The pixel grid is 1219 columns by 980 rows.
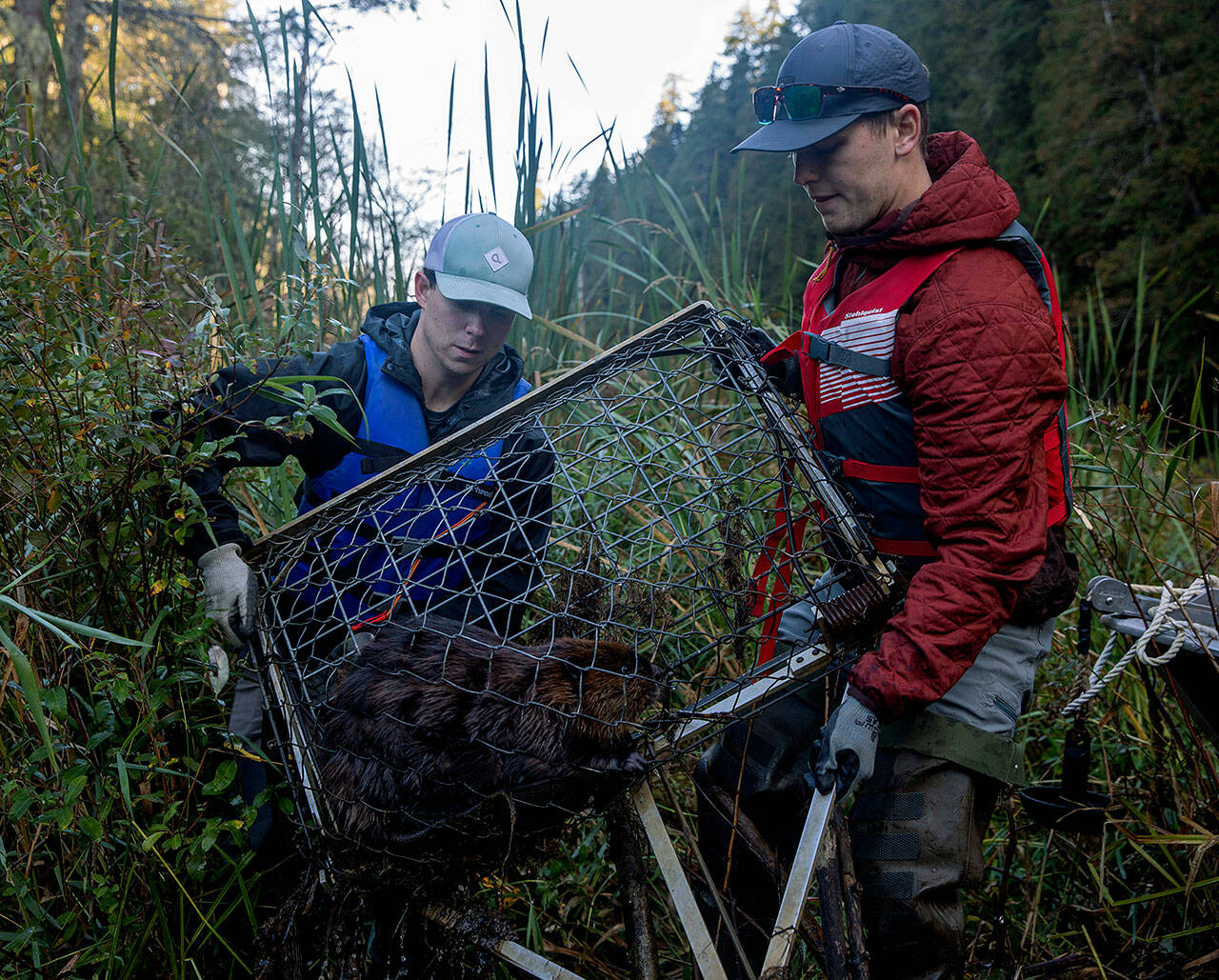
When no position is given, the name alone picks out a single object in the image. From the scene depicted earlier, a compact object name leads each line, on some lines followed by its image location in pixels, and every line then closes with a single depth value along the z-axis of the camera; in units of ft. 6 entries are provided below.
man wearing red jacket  5.17
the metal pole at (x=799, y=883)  4.73
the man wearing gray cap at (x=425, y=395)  6.89
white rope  6.20
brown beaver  4.74
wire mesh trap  4.78
